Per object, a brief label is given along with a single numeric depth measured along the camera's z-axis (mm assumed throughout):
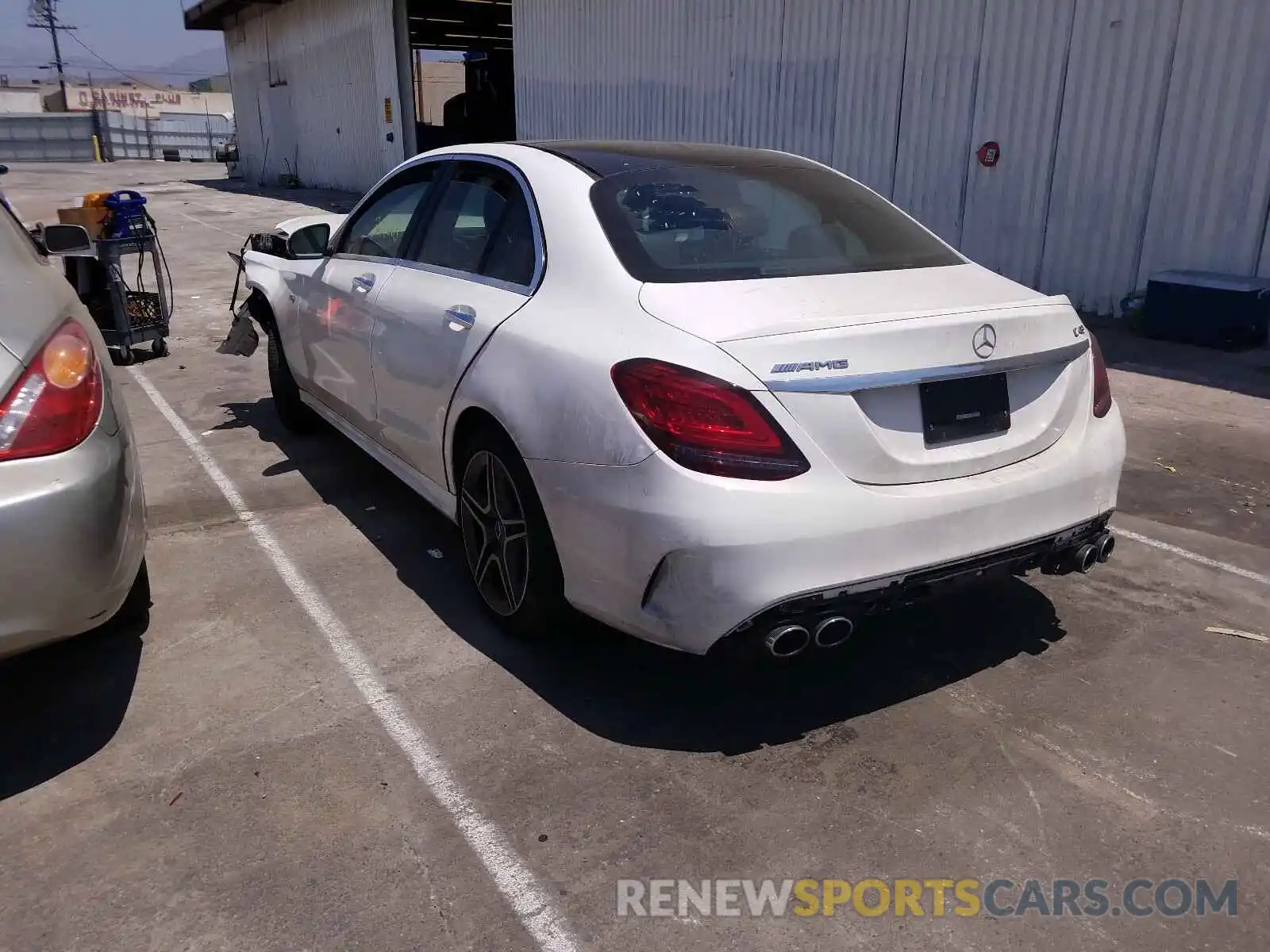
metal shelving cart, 7695
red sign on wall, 10242
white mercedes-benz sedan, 2668
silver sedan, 2619
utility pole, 88000
